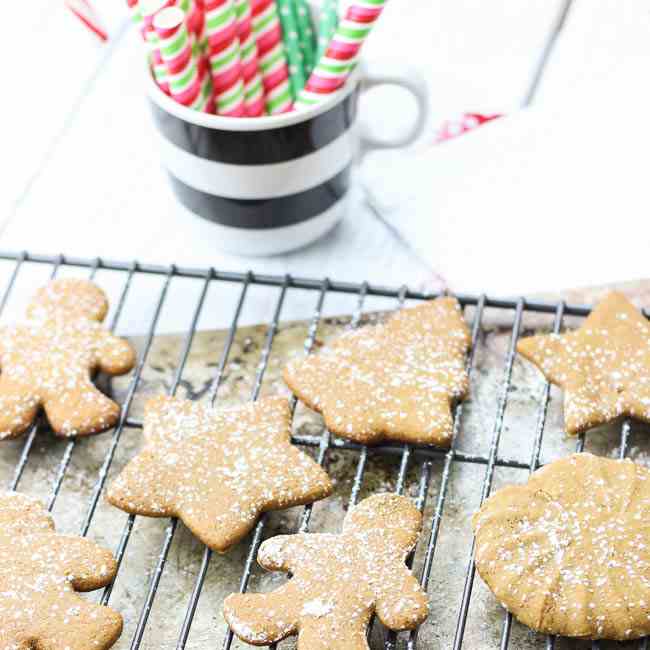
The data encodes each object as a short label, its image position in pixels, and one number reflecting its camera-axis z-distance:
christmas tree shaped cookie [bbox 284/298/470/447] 0.78
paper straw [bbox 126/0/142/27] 0.81
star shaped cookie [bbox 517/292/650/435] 0.78
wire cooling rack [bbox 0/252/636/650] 0.75
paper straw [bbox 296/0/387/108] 0.80
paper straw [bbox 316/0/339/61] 0.84
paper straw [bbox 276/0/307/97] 0.85
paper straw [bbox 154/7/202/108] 0.79
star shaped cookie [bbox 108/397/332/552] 0.76
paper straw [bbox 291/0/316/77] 0.85
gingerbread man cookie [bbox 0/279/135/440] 0.79
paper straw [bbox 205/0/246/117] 0.81
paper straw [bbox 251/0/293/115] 0.84
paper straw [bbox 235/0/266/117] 0.83
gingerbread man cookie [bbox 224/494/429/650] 0.73
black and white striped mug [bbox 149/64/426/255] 0.82
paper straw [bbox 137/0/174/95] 0.80
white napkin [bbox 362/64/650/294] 0.86
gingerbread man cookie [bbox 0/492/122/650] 0.73
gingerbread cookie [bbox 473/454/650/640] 0.73
